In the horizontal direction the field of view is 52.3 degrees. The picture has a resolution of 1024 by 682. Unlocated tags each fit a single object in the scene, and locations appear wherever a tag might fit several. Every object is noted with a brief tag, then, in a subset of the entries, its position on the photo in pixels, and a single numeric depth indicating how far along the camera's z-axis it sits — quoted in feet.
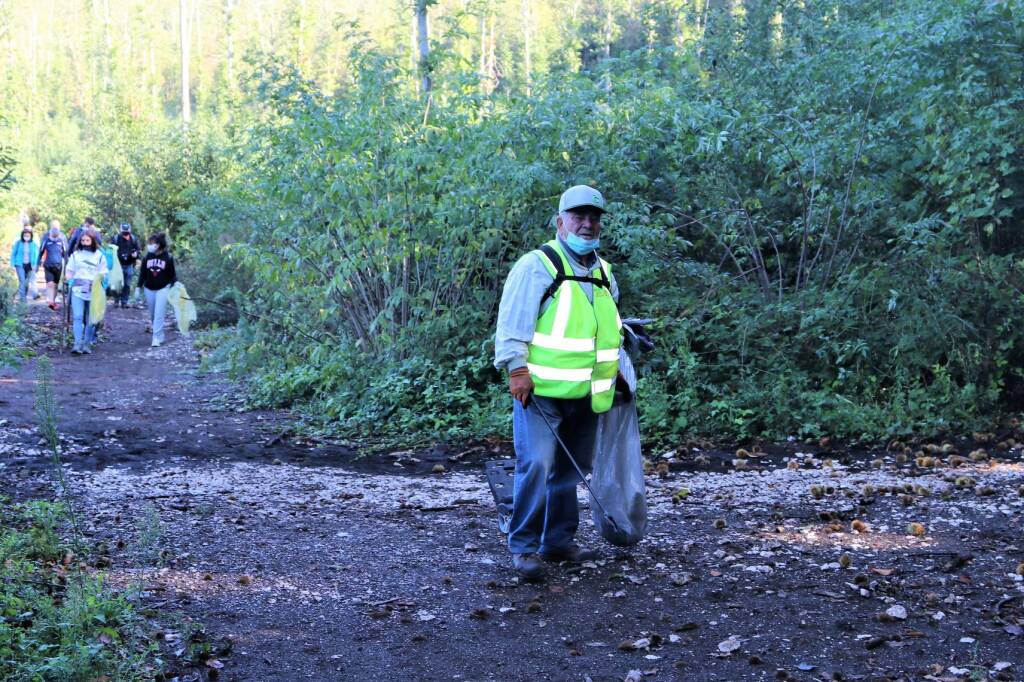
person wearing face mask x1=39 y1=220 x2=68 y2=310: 65.10
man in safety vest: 18.89
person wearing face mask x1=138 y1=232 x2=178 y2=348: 54.19
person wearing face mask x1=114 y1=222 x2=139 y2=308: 73.26
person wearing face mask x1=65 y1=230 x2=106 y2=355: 52.49
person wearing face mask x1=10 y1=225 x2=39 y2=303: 73.10
